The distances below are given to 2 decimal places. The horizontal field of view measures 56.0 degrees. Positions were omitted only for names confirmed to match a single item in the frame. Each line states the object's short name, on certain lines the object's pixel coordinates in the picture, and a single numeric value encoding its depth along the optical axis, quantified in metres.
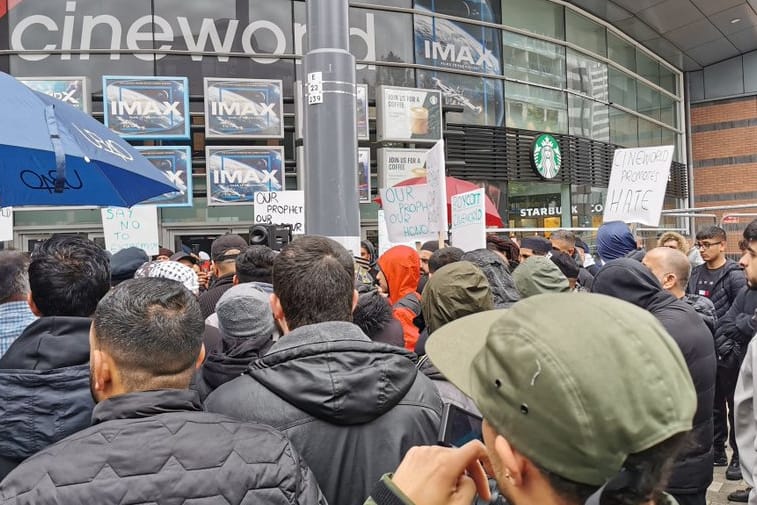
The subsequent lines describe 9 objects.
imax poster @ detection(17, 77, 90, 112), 13.60
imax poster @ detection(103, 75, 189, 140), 13.73
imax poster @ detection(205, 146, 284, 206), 14.27
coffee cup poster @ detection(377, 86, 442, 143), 15.41
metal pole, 5.50
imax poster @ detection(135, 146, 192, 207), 13.90
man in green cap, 1.10
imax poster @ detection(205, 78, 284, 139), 14.30
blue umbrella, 3.15
